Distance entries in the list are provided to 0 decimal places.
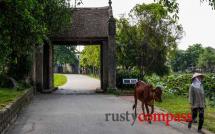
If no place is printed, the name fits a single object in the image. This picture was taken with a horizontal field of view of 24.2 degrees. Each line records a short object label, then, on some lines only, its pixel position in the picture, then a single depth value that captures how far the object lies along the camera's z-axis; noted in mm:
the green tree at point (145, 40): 41938
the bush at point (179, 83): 34812
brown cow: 17609
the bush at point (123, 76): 40938
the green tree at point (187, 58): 161625
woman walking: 15438
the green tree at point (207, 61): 146888
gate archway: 39688
